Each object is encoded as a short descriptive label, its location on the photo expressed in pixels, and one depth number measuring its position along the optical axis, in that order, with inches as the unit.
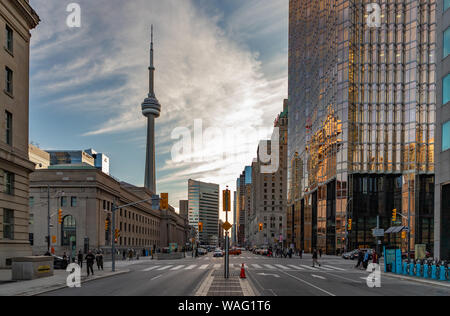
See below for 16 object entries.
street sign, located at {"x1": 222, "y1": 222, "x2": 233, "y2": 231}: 949.4
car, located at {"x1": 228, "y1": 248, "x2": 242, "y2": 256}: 3063.2
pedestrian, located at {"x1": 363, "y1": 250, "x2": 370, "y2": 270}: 1492.4
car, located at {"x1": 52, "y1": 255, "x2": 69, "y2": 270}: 1391.5
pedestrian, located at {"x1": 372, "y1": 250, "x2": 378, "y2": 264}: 1353.8
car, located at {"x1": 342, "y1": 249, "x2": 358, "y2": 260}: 2371.9
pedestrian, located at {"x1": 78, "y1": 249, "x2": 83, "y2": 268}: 1427.2
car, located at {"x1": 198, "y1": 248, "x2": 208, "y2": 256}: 3229.3
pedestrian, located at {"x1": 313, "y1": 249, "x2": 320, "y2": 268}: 1592.2
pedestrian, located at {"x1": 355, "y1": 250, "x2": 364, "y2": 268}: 1530.4
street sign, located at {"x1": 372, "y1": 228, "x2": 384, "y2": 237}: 1601.9
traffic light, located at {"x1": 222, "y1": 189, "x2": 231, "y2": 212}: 952.3
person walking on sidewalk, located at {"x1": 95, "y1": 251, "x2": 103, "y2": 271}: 1331.1
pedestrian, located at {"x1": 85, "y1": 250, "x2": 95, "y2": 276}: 1079.6
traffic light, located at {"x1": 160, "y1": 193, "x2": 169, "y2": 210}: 1268.5
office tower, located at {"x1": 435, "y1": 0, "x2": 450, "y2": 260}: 1352.1
